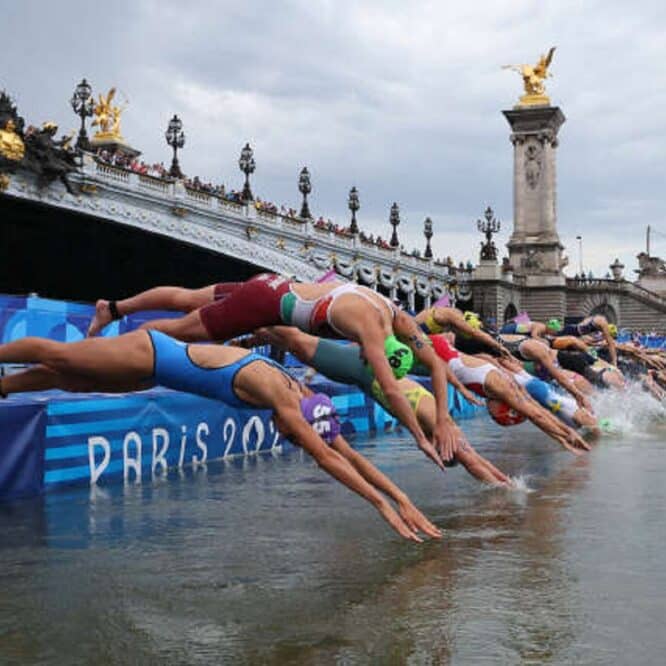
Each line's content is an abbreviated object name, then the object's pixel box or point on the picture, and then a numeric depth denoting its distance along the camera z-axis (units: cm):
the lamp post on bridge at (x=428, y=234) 7819
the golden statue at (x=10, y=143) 3656
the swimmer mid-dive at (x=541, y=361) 1535
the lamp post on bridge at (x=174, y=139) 4966
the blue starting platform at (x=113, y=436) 963
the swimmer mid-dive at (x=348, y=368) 923
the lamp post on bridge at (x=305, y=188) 5875
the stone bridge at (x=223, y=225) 4181
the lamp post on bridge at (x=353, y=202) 6836
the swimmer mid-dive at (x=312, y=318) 732
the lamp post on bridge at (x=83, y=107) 4442
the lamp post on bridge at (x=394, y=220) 7375
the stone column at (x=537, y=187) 7425
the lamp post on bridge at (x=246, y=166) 5416
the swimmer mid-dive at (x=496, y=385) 1208
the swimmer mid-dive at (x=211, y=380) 646
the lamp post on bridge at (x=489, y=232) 7300
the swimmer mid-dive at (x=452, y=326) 1166
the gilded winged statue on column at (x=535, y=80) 7550
